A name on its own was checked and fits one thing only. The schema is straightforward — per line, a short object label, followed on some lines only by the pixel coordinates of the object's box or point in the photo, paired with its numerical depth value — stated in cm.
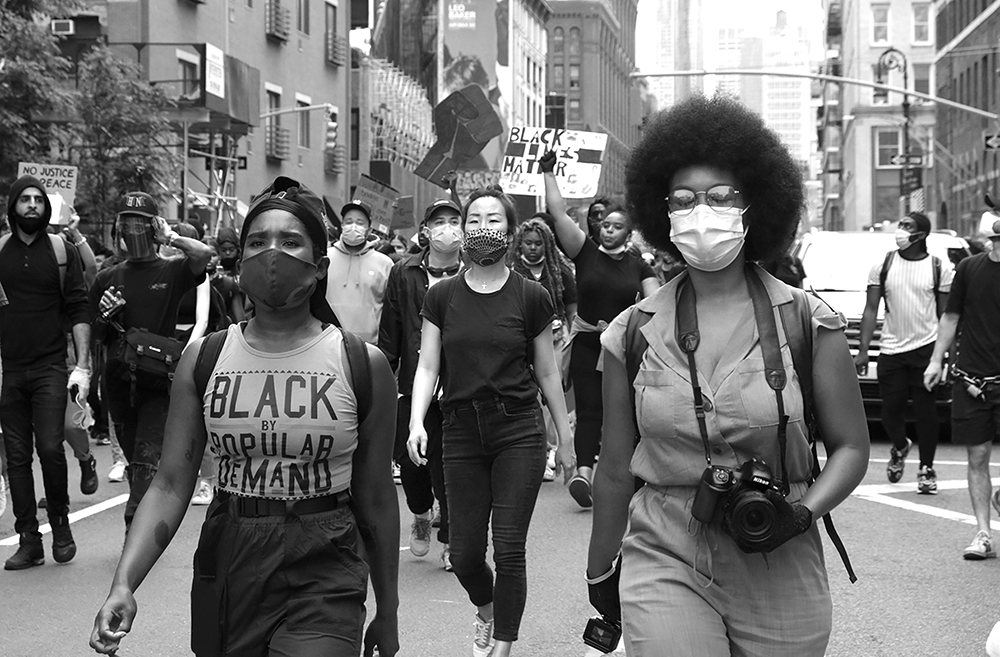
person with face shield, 842
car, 1638
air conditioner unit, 3012
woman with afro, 366
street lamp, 4885
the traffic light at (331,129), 4084
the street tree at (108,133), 2520
